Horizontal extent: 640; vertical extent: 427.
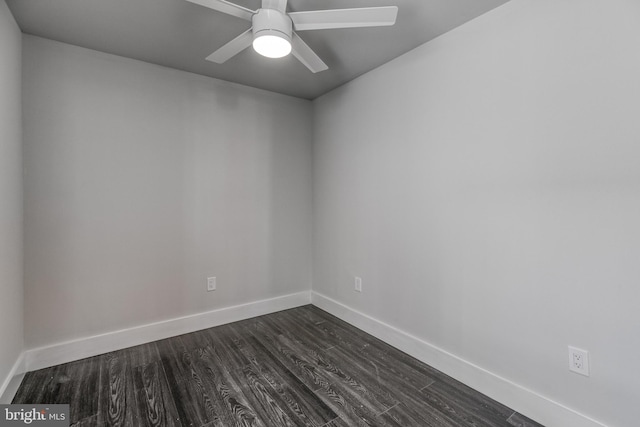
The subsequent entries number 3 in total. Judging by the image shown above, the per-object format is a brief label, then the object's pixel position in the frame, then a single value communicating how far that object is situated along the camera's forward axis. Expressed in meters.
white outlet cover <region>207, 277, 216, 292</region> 2.80
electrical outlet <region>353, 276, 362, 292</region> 2.82
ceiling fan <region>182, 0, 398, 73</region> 1.43
